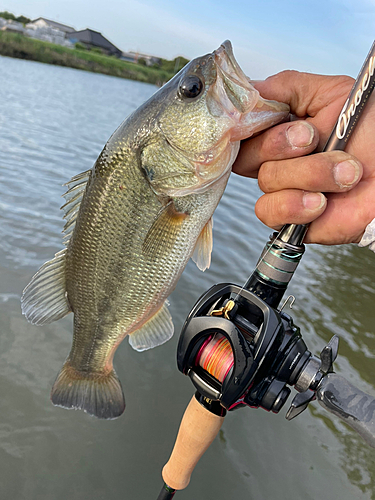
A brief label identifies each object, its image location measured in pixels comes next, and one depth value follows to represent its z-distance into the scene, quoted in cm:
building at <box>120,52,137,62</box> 8884
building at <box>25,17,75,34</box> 8885
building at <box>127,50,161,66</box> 8140
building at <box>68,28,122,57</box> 8781
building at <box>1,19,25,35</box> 6600
